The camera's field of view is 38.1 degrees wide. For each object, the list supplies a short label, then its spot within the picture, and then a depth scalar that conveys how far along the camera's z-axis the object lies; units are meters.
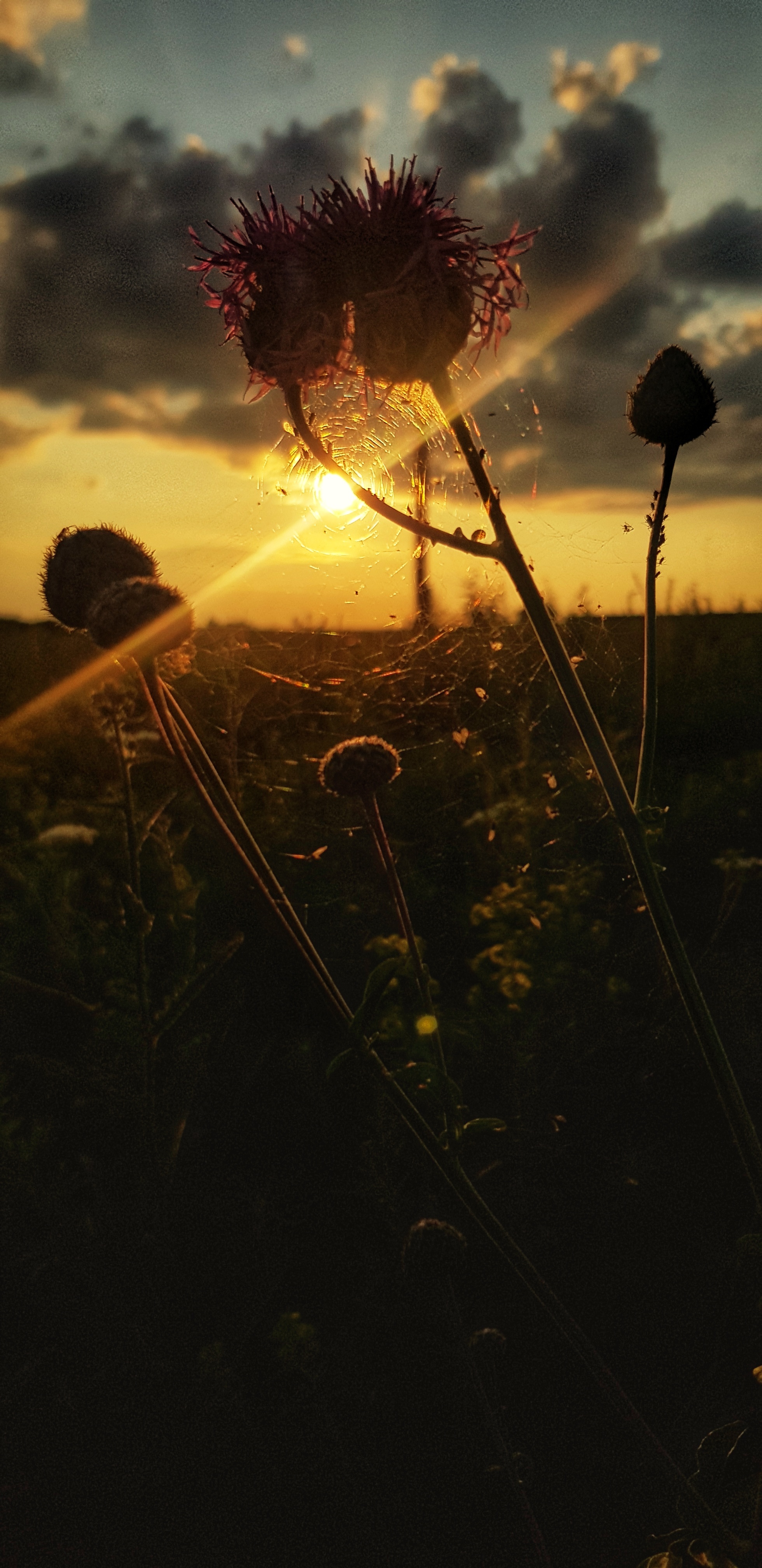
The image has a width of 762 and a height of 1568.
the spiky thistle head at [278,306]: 0.21
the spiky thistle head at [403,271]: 0.21
